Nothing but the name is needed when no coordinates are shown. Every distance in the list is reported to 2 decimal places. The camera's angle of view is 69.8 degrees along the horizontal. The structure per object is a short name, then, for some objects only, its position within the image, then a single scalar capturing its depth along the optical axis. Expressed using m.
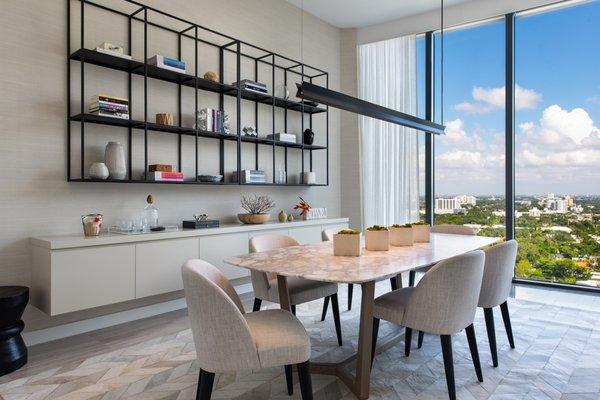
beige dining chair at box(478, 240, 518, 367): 2.68
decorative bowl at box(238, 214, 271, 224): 4.43
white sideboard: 2.95
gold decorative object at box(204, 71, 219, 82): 4.13
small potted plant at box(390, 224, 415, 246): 3.13
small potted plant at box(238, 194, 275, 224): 4.44
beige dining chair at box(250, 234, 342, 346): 2.84
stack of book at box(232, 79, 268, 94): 4.44
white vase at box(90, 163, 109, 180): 3.33
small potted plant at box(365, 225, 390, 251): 2.89
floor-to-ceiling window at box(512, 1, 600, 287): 4.64
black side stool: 2.65
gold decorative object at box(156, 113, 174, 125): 3.82
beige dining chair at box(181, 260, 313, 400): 1.74
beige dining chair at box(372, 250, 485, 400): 2.17
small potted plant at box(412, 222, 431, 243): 3.37
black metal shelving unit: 3.36
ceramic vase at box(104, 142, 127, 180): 3.45
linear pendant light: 2.72
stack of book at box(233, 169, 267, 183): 4.48
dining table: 2.12
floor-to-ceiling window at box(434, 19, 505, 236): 5.16
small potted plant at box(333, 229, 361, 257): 2.65
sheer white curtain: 5.64
